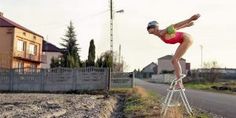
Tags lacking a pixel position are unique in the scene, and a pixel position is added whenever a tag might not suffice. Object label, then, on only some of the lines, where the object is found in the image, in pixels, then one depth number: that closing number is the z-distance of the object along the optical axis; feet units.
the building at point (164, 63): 309.94
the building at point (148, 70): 348.72
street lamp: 112.18
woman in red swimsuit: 24.32
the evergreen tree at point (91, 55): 120.65
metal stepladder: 25.47
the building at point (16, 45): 140.47
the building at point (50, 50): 209.46
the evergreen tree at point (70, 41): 186.15
